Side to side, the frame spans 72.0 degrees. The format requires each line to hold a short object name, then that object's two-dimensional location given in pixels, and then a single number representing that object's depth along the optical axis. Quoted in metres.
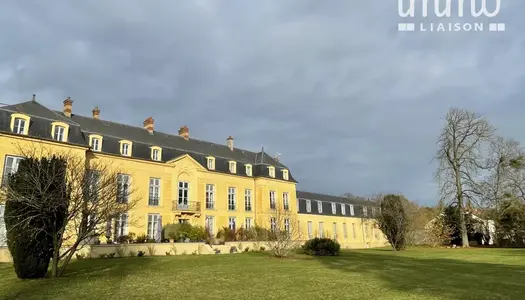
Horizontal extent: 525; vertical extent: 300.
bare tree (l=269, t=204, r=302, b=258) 18.95
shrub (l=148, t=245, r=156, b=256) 21.19
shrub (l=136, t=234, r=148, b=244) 24.55
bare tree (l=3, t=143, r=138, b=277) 10.79
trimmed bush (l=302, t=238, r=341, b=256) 21.20
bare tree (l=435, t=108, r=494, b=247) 31.45
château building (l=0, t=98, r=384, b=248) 22.50
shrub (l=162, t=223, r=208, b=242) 24.38
